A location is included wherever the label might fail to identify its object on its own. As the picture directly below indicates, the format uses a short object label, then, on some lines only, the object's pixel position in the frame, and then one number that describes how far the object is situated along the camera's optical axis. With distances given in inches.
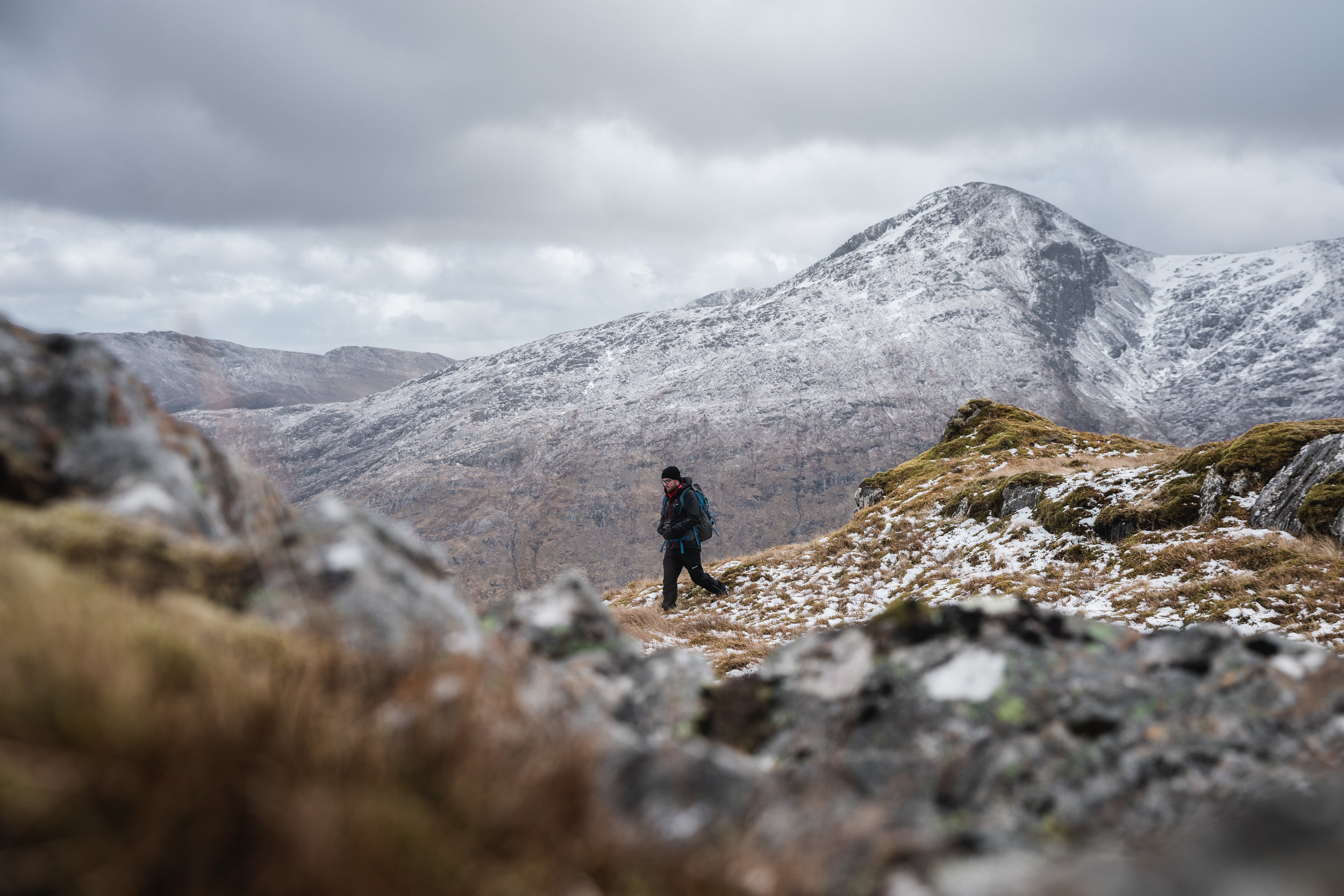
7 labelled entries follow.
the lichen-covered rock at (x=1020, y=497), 764.6
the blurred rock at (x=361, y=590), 103.7
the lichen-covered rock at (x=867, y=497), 1270.3
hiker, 644.7
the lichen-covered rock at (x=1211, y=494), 568.1
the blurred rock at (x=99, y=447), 115.3
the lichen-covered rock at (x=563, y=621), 145.8
